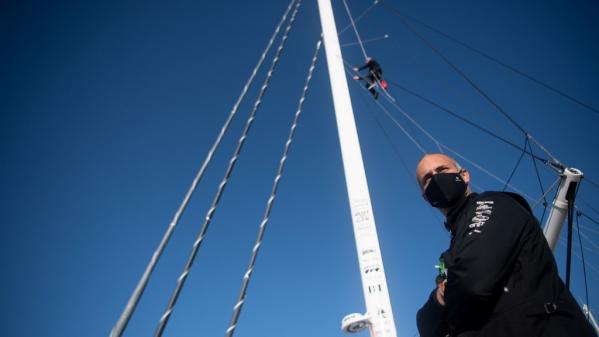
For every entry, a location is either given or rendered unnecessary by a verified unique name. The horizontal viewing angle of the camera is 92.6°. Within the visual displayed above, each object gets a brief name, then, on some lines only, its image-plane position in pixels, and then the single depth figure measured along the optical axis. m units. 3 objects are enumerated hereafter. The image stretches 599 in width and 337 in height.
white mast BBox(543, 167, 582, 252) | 4.86
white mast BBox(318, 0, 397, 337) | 1.85
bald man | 1.11
